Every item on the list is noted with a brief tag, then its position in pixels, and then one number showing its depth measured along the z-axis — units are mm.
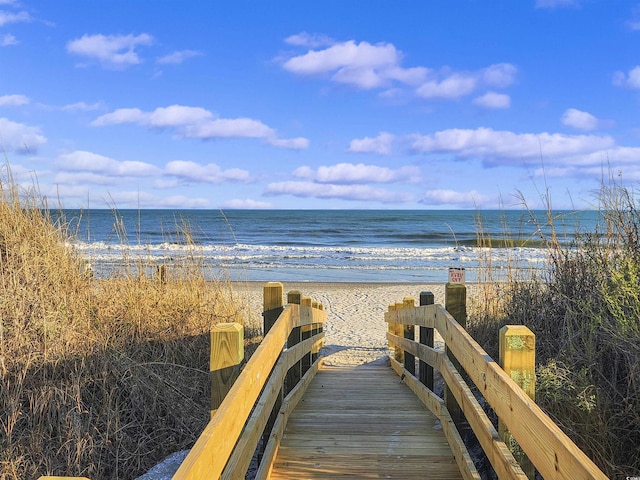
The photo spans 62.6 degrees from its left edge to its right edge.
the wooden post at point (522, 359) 2445
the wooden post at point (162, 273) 6270
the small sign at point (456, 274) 5836
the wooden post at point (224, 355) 2564
